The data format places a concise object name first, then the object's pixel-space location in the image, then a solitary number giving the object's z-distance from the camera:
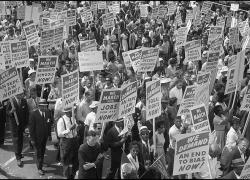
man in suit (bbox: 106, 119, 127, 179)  10.29
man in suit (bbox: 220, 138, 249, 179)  9.84
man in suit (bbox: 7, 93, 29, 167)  11.73
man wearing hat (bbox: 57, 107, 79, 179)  10.37
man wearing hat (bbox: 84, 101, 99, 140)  11.02
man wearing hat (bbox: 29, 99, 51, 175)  10.95
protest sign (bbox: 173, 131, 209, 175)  8.23
